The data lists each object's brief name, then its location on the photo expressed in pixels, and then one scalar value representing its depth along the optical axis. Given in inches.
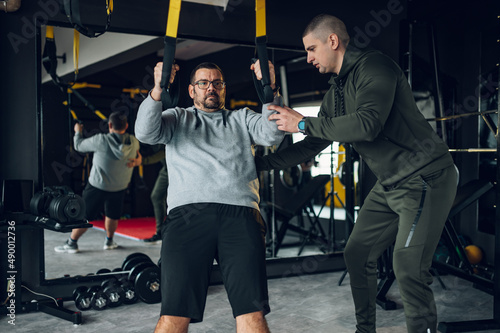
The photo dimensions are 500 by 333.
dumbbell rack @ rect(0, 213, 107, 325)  116.1
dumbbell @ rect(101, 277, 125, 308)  128.7
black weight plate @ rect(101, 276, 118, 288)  129.8
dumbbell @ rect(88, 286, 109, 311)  126.5
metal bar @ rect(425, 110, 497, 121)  118.5
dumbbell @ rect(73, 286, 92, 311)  125.0
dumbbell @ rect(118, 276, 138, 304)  131.5
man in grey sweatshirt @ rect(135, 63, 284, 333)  73.4
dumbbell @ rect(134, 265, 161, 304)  132.3
